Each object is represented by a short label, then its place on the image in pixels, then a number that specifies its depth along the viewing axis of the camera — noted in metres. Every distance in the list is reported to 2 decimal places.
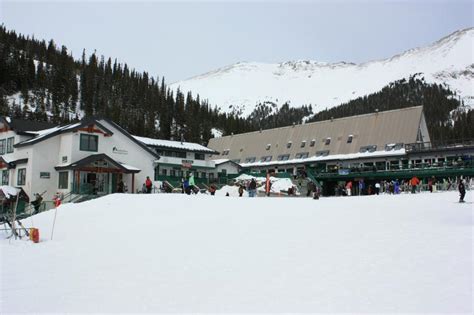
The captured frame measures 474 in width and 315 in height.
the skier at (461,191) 22.09
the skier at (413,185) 32.22
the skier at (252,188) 31.69
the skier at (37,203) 27.81
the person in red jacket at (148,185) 32.90
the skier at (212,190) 32.46
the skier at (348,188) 36.91
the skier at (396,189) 34.44
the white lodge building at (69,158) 35.78
